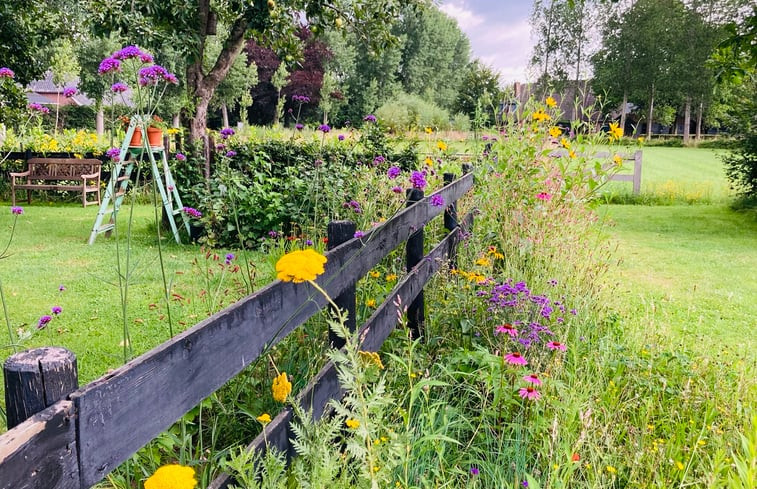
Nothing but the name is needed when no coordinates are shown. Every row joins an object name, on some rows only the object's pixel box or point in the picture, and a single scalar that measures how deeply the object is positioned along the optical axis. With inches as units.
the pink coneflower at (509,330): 89.1
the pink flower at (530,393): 78.4
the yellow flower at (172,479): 33.3
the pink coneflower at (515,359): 82.4
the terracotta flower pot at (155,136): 263.1
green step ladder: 253.8
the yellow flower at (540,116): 204.7
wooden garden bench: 445.1
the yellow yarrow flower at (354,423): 54.8
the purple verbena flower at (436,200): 130.6
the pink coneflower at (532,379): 79.3
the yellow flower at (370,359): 64.6
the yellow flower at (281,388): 52.9
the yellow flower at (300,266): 49.9
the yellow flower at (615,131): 208.8
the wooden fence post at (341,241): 79.0
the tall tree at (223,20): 241.4
